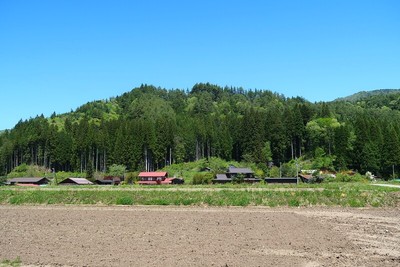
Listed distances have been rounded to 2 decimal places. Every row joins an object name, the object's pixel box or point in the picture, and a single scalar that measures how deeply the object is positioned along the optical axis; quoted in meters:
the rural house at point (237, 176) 58.28
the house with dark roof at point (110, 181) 68.81
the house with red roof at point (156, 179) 63.06
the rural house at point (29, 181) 71.50
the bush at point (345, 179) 55.78
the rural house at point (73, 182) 64.91
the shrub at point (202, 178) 58.16
